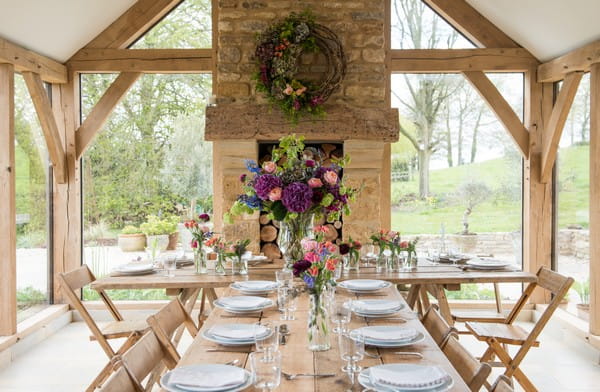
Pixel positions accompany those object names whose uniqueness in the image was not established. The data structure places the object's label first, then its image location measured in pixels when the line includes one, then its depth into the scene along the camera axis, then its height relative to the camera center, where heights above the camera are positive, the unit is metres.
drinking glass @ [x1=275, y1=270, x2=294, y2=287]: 2.60 -0.37
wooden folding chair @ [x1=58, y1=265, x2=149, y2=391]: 3.51 -0.84
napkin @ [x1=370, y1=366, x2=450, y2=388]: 1.75 -0.56
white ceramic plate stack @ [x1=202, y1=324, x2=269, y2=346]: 2.19 -0.53
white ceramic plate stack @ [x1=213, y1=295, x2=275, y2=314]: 2.67 -0.50
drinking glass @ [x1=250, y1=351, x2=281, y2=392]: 1.75 -0.54
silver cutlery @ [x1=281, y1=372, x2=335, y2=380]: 1.89 -0.58
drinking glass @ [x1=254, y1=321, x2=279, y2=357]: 1.87 -0.46
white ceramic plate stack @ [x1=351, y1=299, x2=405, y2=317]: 2.58 -0.51
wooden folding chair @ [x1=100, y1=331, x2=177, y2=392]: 1.83 -0.58
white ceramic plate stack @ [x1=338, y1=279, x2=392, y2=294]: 3.10 -0.49
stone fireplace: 5.07 +0.73
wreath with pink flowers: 4.96 +1.08
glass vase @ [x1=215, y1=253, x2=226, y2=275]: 3.71 -0.45
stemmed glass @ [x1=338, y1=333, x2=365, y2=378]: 1.88 -0.49
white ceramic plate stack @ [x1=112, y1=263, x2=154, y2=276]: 3.78 -0.48
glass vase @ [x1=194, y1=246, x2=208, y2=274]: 3.79 -0.42
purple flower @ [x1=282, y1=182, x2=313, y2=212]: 3.02 -0.02
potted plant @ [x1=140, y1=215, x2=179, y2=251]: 5.96 -0.34
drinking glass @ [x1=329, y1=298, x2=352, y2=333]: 2.07 -0.44
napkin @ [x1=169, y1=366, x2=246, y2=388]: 1.77 -0.56
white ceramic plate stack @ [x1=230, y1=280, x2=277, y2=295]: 3.08 -0.49
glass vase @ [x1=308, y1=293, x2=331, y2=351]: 2.17 -0.48
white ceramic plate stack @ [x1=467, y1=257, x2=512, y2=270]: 3.87 -0.47
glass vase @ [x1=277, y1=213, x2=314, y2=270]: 3.37 -0.23
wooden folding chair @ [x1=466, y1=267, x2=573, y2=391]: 3.37 -0.85
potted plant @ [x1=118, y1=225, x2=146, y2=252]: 5.95 -0.44
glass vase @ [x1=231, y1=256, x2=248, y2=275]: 3.72 -0.45
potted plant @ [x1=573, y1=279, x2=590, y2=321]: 5.05 -0.93
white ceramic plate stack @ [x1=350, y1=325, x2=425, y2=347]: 2.15 -0.53
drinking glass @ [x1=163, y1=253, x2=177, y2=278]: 3.72 -0.44
